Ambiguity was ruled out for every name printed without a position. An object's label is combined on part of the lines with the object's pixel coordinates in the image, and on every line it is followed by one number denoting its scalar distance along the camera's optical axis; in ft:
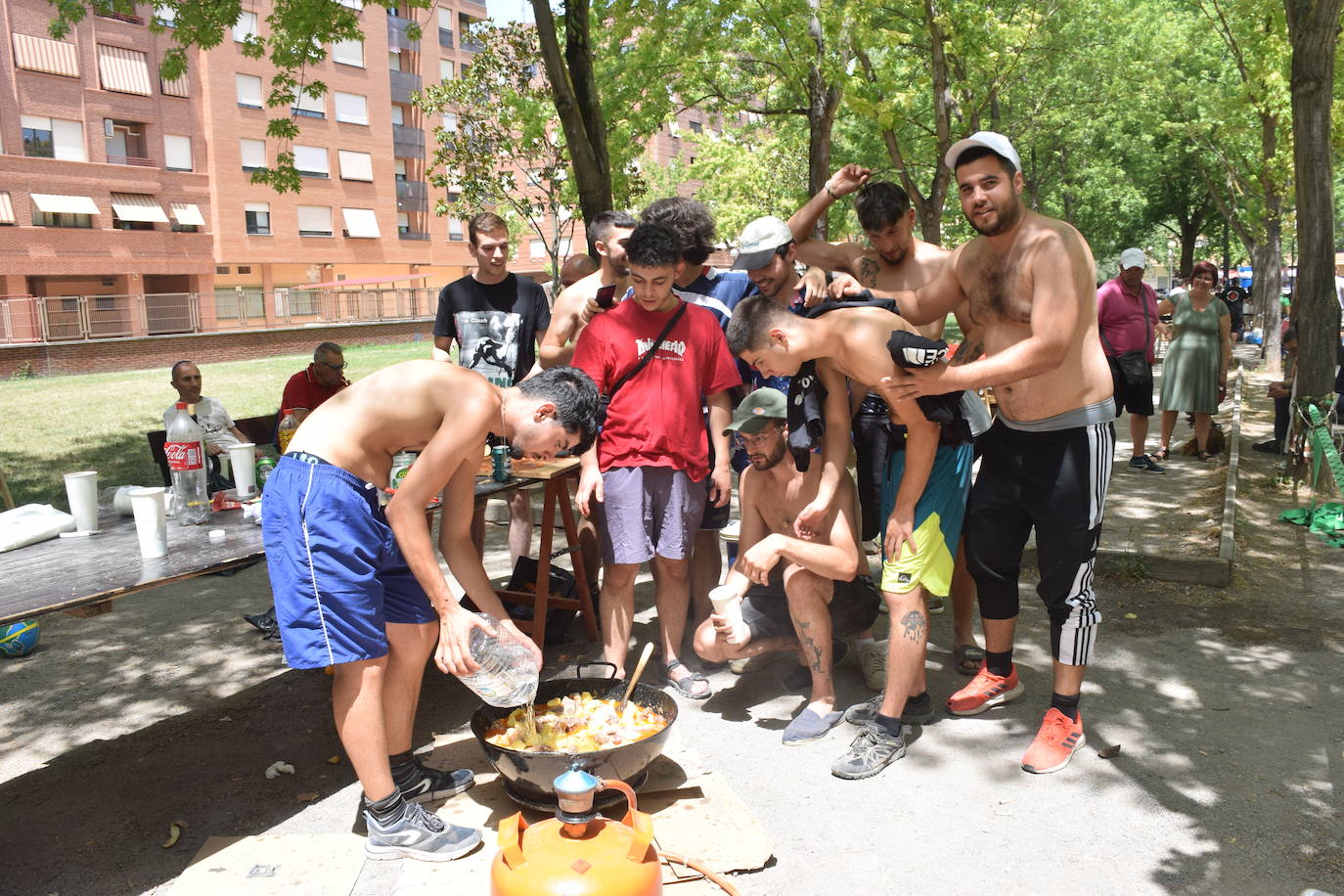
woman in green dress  29.73
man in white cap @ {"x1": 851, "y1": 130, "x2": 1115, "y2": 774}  11.07
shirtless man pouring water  9.96
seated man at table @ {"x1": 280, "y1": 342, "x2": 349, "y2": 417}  22.59
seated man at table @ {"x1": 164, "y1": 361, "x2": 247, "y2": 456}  21.97
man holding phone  15.61
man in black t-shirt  18.11
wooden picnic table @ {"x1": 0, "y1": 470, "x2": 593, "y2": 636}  9.84
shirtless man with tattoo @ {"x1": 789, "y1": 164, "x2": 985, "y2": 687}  14.64
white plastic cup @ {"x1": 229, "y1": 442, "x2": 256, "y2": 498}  14.15
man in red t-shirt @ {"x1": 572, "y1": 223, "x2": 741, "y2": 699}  13.88
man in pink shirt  27.30
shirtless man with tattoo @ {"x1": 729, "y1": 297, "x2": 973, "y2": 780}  11.91
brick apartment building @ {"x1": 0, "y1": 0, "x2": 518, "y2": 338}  96.12
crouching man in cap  12.80
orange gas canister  7.80
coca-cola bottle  13.08
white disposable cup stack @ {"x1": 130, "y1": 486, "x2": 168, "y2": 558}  11.10
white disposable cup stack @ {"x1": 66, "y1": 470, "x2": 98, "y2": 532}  12.53
